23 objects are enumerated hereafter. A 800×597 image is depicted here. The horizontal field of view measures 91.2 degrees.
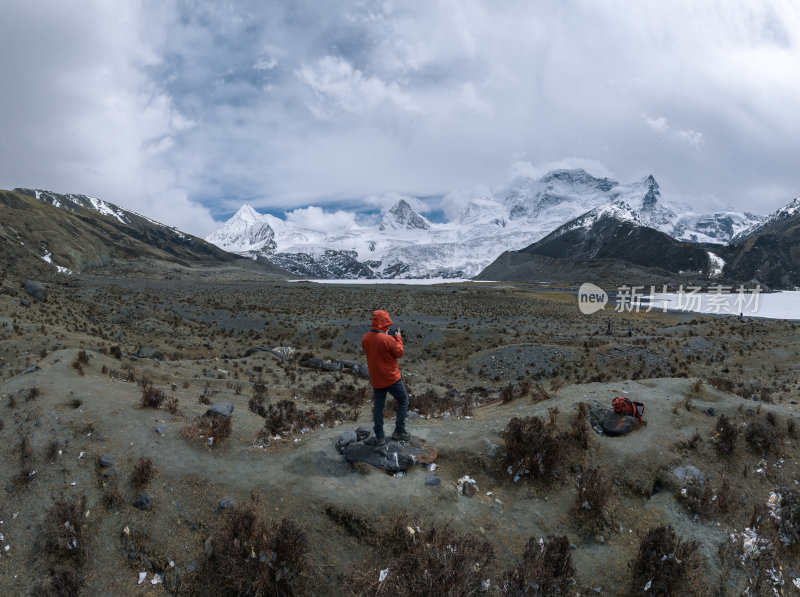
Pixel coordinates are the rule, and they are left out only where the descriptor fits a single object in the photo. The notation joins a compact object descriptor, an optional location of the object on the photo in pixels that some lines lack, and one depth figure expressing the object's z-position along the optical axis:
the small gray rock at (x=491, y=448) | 7.29
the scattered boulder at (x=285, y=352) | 23.34
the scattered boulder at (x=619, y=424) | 8.06
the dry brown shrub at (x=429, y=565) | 4.61
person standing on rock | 6.83
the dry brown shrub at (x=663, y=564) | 4.99
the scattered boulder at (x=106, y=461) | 6.61
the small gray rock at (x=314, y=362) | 21.57
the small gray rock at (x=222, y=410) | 8.72
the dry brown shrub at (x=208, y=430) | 7.53
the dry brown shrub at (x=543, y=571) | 4.85
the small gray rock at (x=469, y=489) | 6.50
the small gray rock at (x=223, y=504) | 5.93
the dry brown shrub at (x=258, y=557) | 4.88
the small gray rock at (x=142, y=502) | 5.89
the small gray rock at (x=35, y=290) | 31.19
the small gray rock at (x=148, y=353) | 19.95
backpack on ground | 8.38
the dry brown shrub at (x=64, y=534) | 5.29
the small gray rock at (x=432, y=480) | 6.50
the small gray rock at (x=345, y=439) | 7.35
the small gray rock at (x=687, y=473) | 6.80
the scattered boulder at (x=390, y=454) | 6.89
